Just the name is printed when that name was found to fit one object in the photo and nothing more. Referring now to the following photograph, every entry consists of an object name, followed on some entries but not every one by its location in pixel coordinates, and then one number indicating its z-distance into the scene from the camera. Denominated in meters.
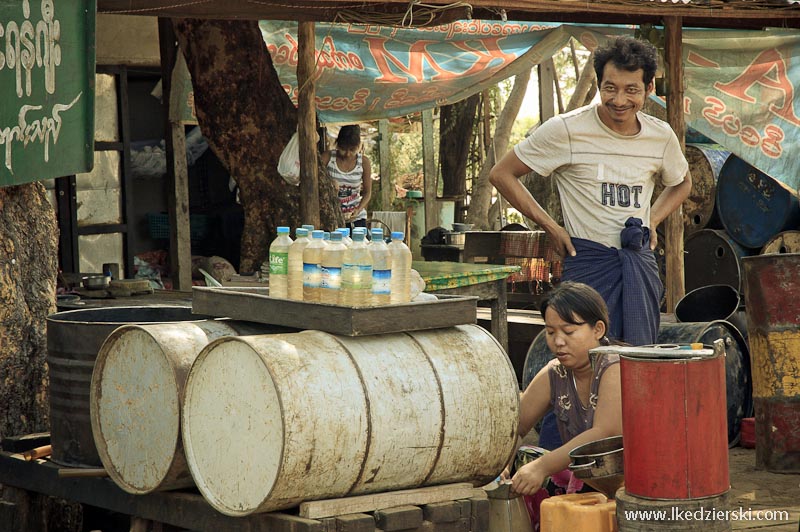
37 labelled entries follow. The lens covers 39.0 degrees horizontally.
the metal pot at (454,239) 10.27
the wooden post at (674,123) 7.80
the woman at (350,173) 9.82
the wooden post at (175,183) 9.74
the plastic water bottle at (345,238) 4.19
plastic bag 8.16
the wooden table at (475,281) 6.86
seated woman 4.18
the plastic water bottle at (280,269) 4.23
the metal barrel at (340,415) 3.68
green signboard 4.77
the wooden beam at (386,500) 3.75
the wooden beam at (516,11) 6.41
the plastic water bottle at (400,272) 4.11
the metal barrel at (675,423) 3.58
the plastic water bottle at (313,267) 4.08
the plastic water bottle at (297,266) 4.17
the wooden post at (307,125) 7.21
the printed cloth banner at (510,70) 8.31
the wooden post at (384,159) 14.43
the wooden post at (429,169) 13.98
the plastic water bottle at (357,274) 3.99
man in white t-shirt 5.17
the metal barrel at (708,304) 7.39
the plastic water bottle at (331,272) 4.05
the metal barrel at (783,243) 9.84
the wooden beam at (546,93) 13.11
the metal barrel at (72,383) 4.62
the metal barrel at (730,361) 6.60
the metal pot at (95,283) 7.31
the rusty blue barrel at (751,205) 9.97
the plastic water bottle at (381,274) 4.04
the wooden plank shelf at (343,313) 3.89
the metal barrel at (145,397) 4.09
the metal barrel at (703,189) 10.39
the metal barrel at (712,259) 10.15
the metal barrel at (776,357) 6.09
